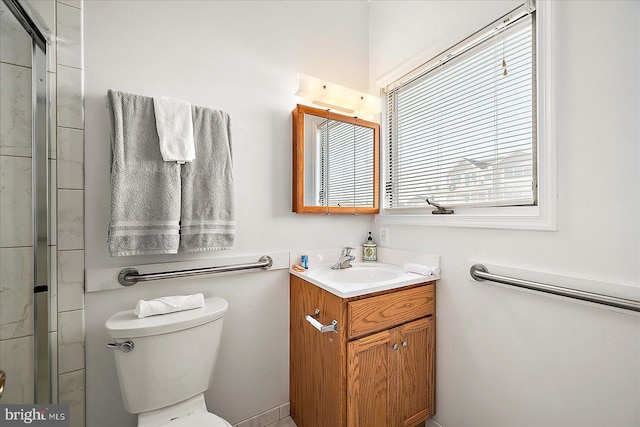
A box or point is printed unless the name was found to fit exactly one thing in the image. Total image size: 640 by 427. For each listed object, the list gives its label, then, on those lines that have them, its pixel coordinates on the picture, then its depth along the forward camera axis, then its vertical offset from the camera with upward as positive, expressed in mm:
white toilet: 970 -571
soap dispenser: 1725 -249
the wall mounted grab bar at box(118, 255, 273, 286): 1113 -264
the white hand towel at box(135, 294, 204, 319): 1029 -365
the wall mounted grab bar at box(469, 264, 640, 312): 805 -270
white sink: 1479 -342
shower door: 817 +13
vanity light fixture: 1484 +686
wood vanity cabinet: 1099 -664
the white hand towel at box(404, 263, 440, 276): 1360 -290
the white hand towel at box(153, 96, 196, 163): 1091 +358
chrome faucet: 1525 -277
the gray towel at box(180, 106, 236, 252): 1159 +113
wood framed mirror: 1491 +307
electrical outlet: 1708 -147
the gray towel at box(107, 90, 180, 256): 1015 +115
